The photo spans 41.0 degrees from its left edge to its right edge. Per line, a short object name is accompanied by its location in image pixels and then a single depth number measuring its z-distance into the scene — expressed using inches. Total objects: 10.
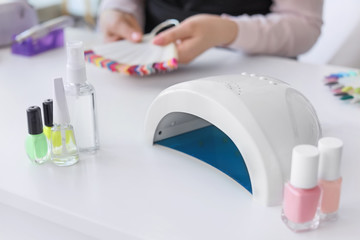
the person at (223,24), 32.2
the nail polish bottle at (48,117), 20.1
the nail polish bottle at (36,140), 20.0
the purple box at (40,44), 35.5
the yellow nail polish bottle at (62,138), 20.4
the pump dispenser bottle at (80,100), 20.6
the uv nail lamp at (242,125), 17.9
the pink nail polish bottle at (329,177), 16.0
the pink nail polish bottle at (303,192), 15.4
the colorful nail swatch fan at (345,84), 27.5
